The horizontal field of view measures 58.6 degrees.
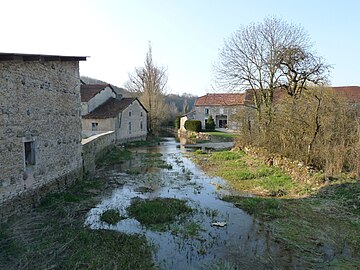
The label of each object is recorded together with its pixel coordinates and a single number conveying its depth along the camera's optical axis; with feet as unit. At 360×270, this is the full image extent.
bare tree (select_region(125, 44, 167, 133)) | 140.46
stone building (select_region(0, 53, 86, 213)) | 29.45
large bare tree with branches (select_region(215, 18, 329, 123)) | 66.39
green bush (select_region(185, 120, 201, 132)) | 152.46
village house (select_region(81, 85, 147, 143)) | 101.60
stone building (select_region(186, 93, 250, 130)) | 170.50
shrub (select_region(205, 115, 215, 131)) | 157.99
